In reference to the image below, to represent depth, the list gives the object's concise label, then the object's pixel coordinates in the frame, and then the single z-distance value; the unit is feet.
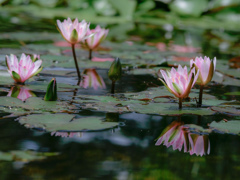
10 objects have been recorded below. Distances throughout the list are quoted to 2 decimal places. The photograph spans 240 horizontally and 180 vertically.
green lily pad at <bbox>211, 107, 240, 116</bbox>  16.86
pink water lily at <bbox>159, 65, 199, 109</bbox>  16.58
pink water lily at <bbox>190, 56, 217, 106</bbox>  16.82
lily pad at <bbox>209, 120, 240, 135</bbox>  16.28
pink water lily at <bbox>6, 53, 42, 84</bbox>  17.35
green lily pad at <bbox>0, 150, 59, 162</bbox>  15.40
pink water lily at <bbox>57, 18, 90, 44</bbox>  17.65
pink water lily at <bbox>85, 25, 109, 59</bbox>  19.05
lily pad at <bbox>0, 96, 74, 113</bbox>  16.54
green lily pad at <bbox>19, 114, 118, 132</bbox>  16.05
